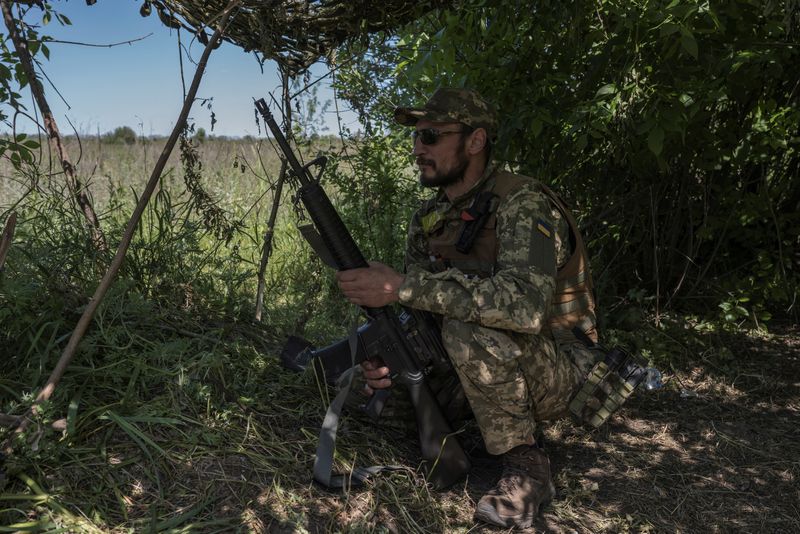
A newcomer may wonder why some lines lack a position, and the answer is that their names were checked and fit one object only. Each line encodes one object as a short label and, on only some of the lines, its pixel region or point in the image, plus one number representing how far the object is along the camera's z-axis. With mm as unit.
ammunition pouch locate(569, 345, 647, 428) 2793
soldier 2516
